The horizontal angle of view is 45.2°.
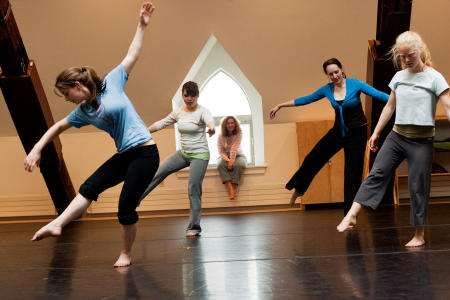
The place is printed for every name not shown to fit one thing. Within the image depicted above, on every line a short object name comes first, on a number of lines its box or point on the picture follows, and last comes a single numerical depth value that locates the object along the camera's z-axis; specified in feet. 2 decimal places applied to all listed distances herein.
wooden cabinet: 21.76
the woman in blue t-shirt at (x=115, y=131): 9.12
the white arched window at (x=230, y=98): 25.11
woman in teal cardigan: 13.61
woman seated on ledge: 22.45
